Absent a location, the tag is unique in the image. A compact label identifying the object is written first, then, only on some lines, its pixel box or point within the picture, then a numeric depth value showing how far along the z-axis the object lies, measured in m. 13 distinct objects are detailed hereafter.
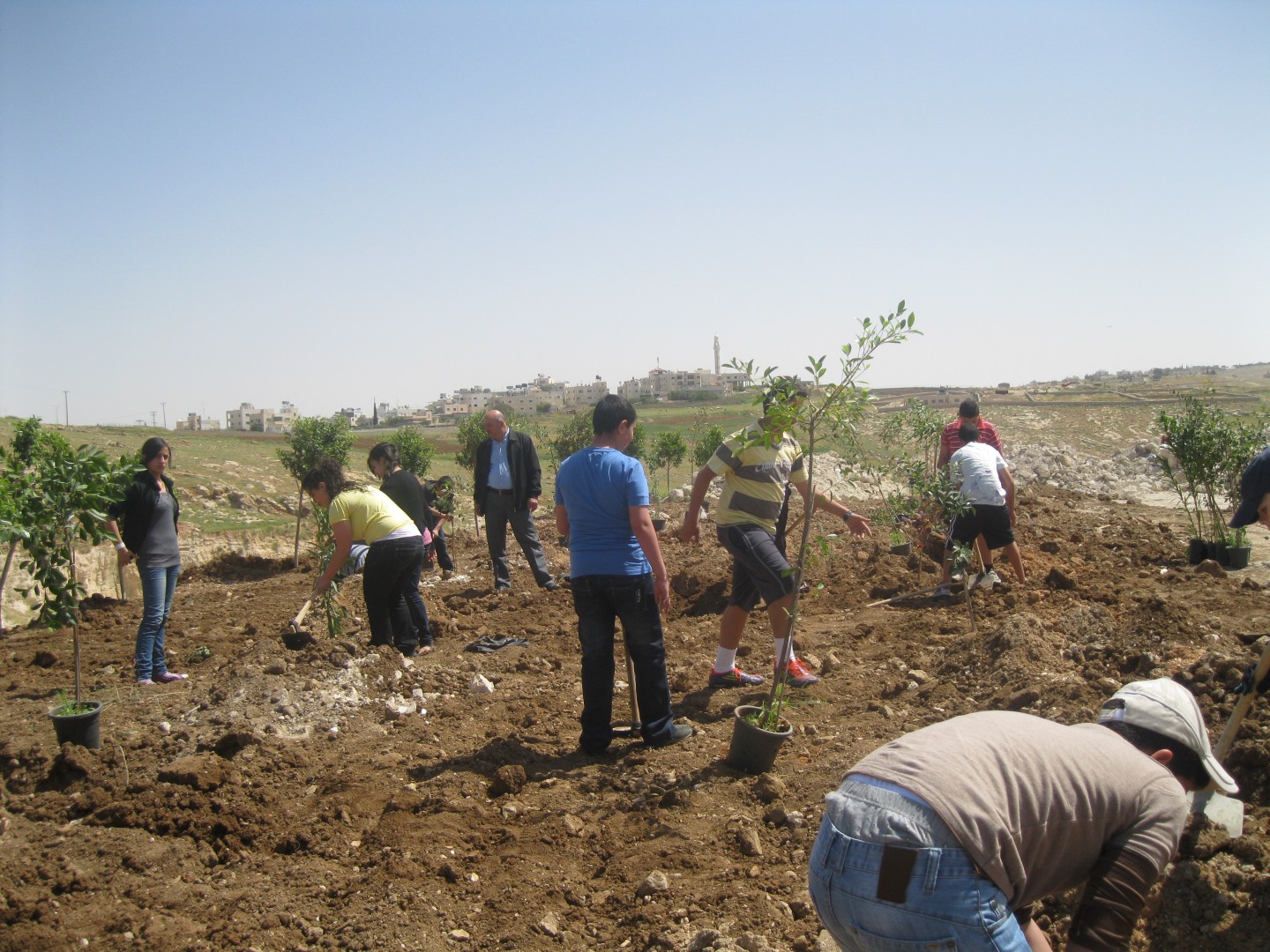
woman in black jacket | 6.08
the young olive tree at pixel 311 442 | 13.25
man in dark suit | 8.49
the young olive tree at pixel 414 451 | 14.02
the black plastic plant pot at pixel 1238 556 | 8.50
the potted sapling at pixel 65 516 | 4.76
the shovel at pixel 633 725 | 4.71
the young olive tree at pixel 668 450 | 19.92
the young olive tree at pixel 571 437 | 17.20
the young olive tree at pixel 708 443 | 18.08
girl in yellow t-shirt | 5.93
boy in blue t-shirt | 4.36
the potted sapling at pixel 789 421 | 4.07
